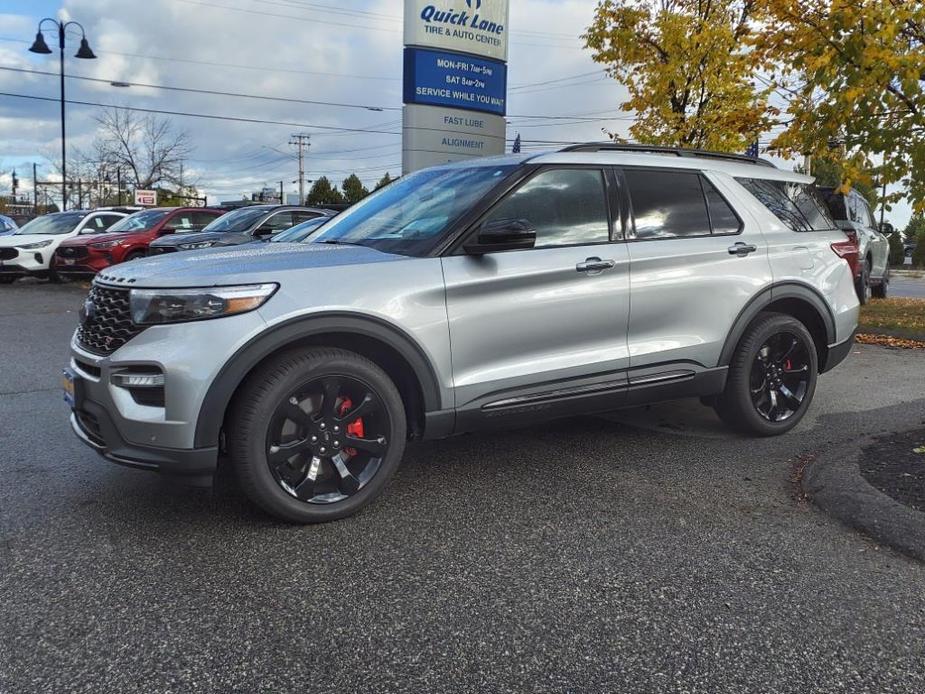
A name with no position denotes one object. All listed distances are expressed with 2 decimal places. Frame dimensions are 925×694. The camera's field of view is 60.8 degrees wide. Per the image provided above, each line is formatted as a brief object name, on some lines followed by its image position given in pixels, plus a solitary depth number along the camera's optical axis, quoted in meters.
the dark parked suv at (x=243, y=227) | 12.98
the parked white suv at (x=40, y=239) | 17.47
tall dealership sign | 14.15
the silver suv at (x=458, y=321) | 3.31
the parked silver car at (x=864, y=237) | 12.48
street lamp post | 27.55
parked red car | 16.09
